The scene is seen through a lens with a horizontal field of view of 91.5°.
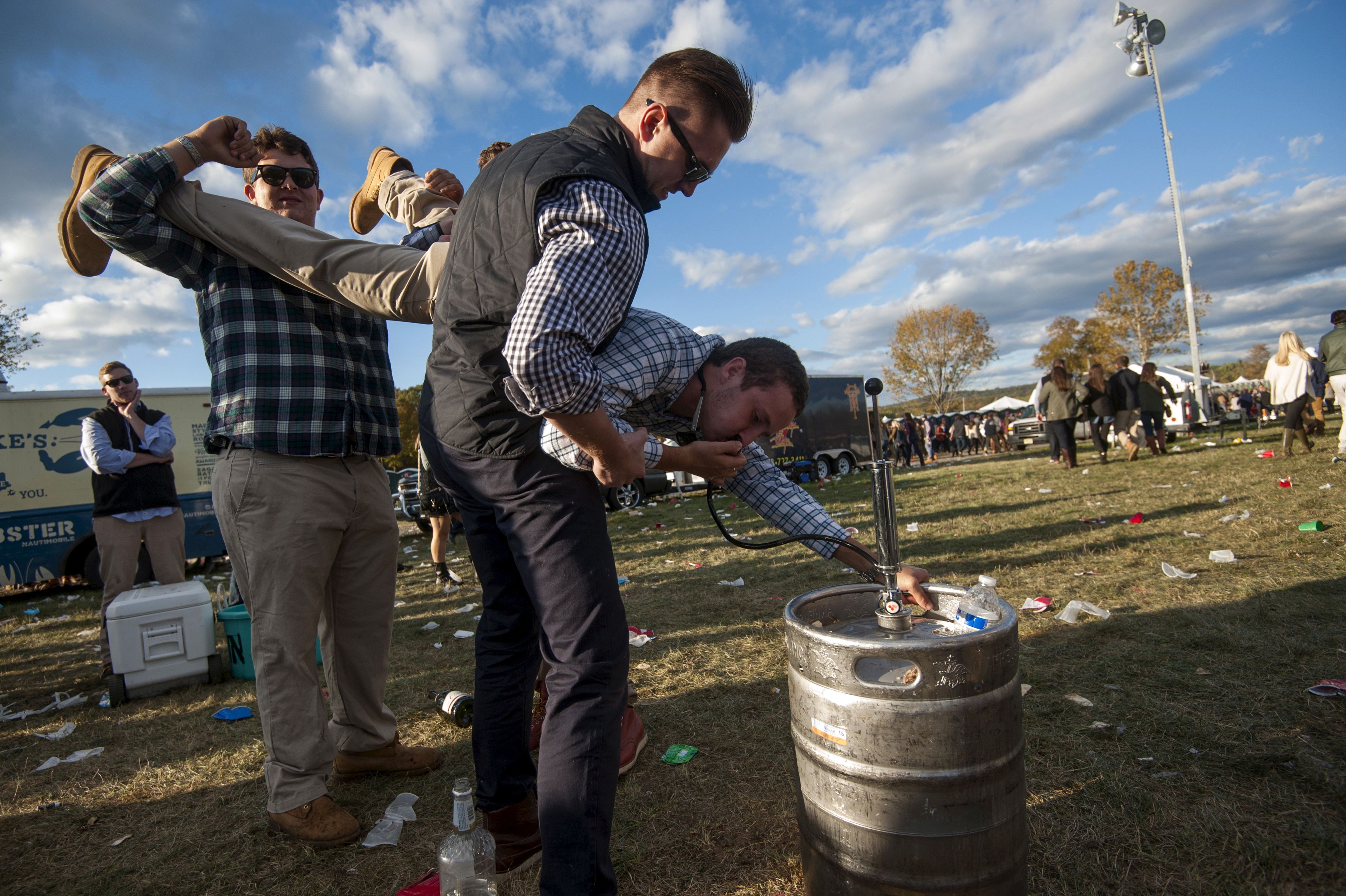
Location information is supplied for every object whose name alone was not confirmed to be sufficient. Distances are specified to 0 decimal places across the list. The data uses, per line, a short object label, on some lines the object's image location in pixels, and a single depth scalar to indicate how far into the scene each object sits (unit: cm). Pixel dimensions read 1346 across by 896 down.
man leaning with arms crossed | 464
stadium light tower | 2658
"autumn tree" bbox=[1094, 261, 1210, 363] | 4134
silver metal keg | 146
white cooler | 392
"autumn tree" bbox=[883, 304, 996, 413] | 5062
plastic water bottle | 164
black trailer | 1769
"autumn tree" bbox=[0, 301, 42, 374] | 2412
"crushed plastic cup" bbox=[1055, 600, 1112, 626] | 381
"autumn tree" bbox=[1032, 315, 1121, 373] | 4391
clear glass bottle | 179
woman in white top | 966
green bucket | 417
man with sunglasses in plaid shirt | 218
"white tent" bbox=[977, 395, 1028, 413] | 4244
